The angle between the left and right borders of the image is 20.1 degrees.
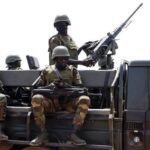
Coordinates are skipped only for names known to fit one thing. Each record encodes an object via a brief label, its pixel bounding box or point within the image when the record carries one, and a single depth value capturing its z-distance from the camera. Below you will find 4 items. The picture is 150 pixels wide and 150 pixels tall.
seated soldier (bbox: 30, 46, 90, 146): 5.10
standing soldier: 6.80
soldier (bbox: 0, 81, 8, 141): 5.40
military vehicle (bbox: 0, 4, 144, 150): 4.98
